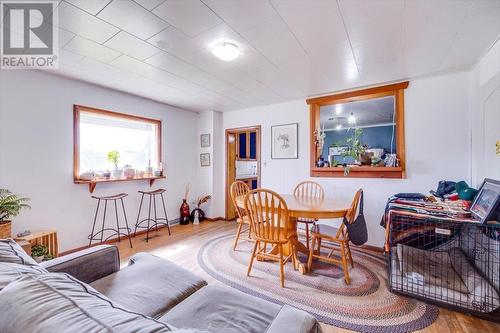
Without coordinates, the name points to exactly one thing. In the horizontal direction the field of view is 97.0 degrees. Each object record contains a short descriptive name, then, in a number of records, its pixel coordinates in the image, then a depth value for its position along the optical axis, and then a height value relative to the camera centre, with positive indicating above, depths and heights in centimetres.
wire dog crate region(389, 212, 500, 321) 174 -90
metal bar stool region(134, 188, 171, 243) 363 -94
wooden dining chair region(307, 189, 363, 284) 216 -71
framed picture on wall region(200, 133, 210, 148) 465 +56
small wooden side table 237 -80
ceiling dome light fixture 201 +107
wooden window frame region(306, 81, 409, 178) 291 +60
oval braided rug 171 -117
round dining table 209 -42
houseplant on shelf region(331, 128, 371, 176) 319 +22
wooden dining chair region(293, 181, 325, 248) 336 -37
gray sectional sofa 56 -59
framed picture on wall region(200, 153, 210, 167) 465 +16
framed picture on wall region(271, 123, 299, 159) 383 +45
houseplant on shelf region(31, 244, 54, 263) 221 -89
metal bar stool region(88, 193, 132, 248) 313 -95
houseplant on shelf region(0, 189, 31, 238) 210 -43
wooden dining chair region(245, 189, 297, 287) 215 -56
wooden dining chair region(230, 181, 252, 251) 283 -42
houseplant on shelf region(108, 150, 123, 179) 335 +8
